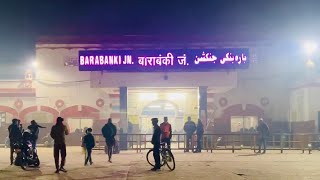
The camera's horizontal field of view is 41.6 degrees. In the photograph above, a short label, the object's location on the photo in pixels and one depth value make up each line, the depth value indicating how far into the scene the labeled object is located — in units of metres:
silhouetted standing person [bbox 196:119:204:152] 22.11
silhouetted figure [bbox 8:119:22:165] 15.53
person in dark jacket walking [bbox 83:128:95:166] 15.83
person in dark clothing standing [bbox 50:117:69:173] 13.52
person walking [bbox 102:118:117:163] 17.84
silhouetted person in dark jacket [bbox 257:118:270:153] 21.48
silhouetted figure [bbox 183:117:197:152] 22.38
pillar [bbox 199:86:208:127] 25.06
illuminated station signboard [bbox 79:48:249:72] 23.98
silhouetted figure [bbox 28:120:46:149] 15.98
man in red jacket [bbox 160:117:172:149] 17.05
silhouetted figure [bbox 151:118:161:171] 13.98
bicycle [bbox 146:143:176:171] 14.22
